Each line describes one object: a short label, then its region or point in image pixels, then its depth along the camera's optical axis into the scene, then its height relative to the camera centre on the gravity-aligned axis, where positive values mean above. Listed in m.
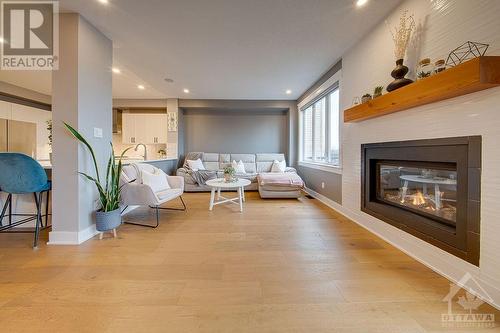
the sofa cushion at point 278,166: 5.67 -0.07
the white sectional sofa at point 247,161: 5.96 +0.07
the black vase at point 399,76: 1.93 +0.84
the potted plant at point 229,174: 3.75 -0.21
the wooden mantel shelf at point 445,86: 1.23 +0.56
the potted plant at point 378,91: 2.27 +0.80
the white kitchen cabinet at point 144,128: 6.12 +1.03
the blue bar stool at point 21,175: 2.05 -0.13
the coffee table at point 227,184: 3.47 -0.36
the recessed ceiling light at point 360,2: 2.06 +1.61
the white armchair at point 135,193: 2.71 -0.40
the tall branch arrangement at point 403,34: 1.97 +1.24
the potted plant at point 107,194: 2.28 -0.37
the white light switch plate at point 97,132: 2.49 +0.37
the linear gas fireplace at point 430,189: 1.46 -0.24
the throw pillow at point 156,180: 3.00 -0.26
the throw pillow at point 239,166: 5.67 -0.08
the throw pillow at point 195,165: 5.52 -0.05
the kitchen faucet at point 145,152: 5.85 +0.32
